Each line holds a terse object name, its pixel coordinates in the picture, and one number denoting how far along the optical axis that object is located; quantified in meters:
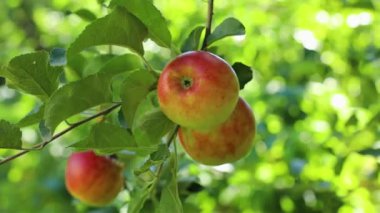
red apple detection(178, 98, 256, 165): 1.08
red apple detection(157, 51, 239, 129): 1.01
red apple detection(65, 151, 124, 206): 1.32
